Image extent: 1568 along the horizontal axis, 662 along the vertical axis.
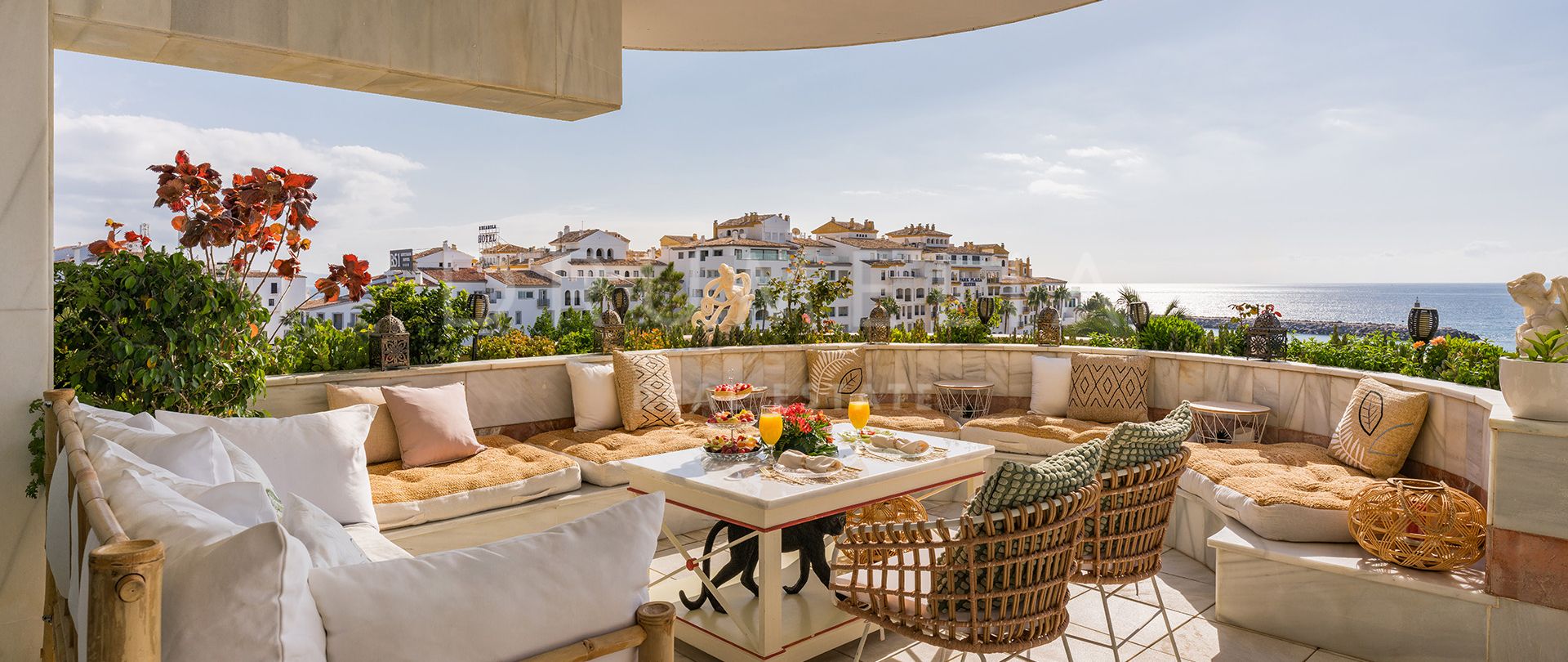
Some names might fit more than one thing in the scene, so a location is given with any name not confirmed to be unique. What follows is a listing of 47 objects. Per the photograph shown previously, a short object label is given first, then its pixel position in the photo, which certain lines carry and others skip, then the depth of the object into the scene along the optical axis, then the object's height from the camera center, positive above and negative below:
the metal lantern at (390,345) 4.43 -0.19
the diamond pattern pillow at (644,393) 5.06 -0.50
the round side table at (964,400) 6.04 -0.61
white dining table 2.85 -0.71
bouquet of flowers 3.39 -0.50
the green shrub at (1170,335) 5.56 -0.07
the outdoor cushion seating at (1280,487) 3.36 -0.74
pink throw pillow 4.08 -0.60
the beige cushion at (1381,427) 3.85 -0.49
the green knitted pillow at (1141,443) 2.62 -0.40
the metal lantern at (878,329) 6.45 -0.08
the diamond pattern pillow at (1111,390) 5.35 -0.45
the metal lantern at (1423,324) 4.35 +0.03
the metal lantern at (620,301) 5.69 +0.10
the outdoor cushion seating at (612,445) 4.32 -0.76
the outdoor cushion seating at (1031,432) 4.96 -0.71
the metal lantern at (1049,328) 5.97 -0.04
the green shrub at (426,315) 4.65 -0.02
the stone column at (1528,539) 2.70 -0.73
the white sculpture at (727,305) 6.35 +0.10
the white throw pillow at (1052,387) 5.61 -0.46
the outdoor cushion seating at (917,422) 5.21 -0.68
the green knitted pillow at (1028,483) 2.19 -0.46
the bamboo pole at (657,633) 1.19 -0.48
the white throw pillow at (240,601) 0.89 -0.33
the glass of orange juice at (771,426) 3.38 -0.46
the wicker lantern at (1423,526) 2.98 -0.75
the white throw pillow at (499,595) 1.02 -0.39
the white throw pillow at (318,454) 2.74 -0.52
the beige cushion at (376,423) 4.05 -0.58
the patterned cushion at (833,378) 6.09 -0.45
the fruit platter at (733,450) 3.44 -0.58
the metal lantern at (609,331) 5.50 -0.11
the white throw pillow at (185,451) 1.71 -0.32
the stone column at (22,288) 2.44 +0.05
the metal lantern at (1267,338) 4.98 -0.08
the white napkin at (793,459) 3.22 -0.58
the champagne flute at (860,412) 3.70 -0.43
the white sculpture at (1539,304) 2.86 +0.10
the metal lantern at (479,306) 4.88 +0.04
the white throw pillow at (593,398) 5.06 -0.54
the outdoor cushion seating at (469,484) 3.54 -0.83
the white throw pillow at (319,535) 1.31 -0.40
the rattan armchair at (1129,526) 2.66 -0.70
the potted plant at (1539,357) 2.73 -0.09
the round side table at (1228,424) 4.81 -0.61
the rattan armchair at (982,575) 2.22 -0.74
